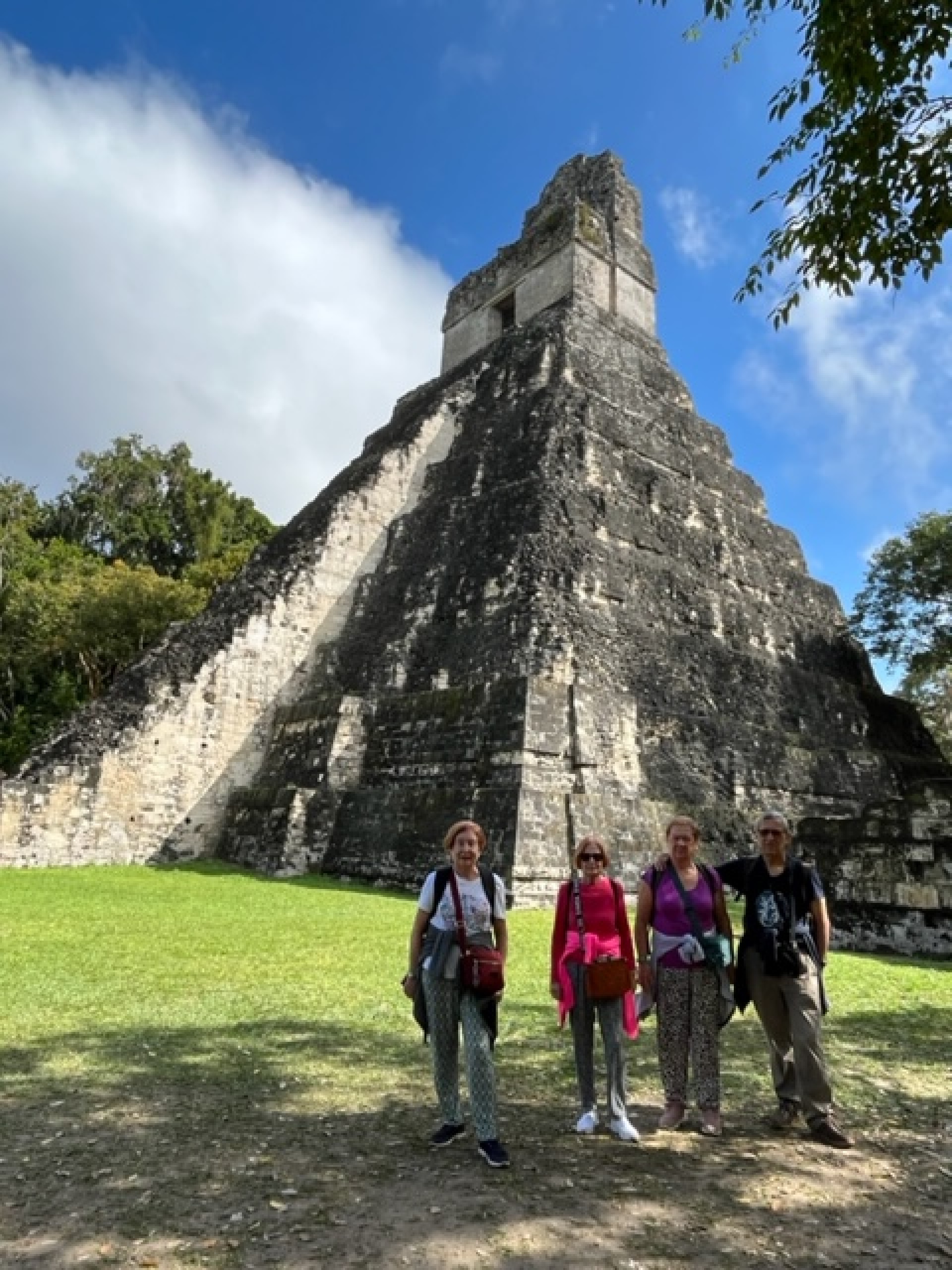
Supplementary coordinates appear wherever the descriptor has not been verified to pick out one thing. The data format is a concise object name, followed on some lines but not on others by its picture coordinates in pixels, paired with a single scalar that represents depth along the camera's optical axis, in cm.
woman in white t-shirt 341
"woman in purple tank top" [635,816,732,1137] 373
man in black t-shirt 375
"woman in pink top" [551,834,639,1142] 366
